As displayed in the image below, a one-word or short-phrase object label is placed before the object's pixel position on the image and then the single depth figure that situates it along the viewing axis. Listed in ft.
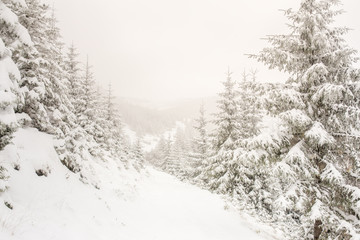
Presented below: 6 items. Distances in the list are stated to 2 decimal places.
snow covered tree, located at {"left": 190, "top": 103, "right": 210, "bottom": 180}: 93.33
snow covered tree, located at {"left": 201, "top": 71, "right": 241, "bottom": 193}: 61.16
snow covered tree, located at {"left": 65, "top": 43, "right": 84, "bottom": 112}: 62.64
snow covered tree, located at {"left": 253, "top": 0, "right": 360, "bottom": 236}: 27.22
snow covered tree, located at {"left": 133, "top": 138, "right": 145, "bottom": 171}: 121.31
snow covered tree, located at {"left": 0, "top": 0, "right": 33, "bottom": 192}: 18.11
